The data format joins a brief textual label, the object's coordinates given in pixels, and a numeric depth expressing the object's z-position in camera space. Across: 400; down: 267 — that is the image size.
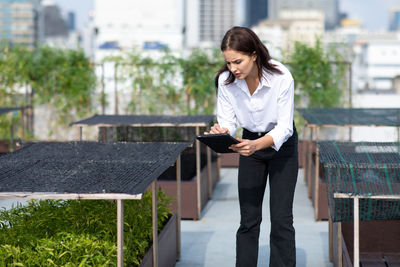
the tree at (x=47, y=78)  9.14
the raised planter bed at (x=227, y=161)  8.35
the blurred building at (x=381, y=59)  74.00
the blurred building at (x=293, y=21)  104.62
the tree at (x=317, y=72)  8.87
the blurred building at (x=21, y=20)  132.75
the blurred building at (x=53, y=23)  179.38
